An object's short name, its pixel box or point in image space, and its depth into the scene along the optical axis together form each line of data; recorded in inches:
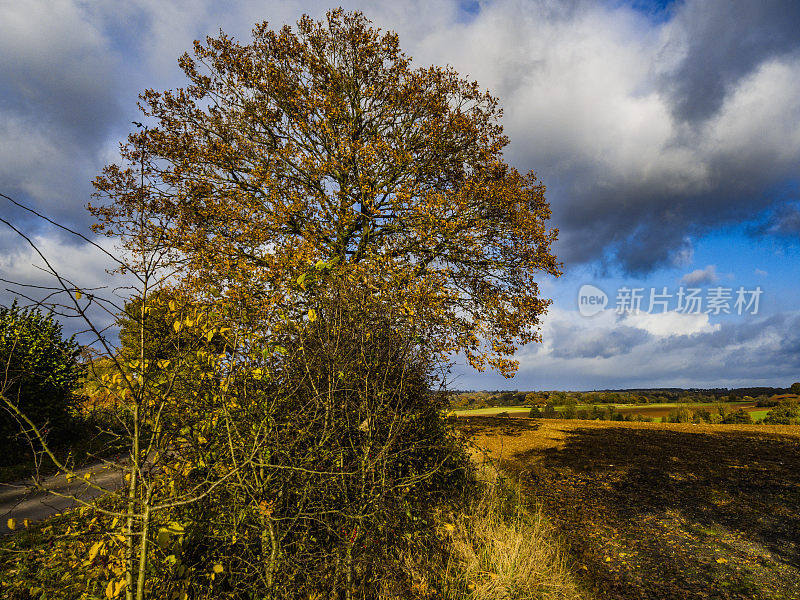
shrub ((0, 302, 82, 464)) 464.8
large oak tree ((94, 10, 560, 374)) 430.0
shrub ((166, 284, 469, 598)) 140.6
